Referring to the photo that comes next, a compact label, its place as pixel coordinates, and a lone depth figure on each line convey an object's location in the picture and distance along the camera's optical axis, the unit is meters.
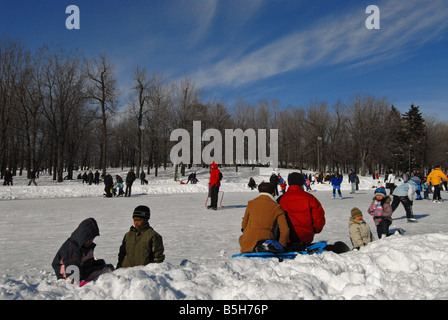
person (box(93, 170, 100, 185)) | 29.28
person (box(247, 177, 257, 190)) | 29.14
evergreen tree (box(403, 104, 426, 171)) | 56.94
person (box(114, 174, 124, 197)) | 22.05
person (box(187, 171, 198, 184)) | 33.03
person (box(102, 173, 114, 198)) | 21.03
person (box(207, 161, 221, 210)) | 14.02
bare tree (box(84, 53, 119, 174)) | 34.69
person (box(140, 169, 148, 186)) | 30.86
